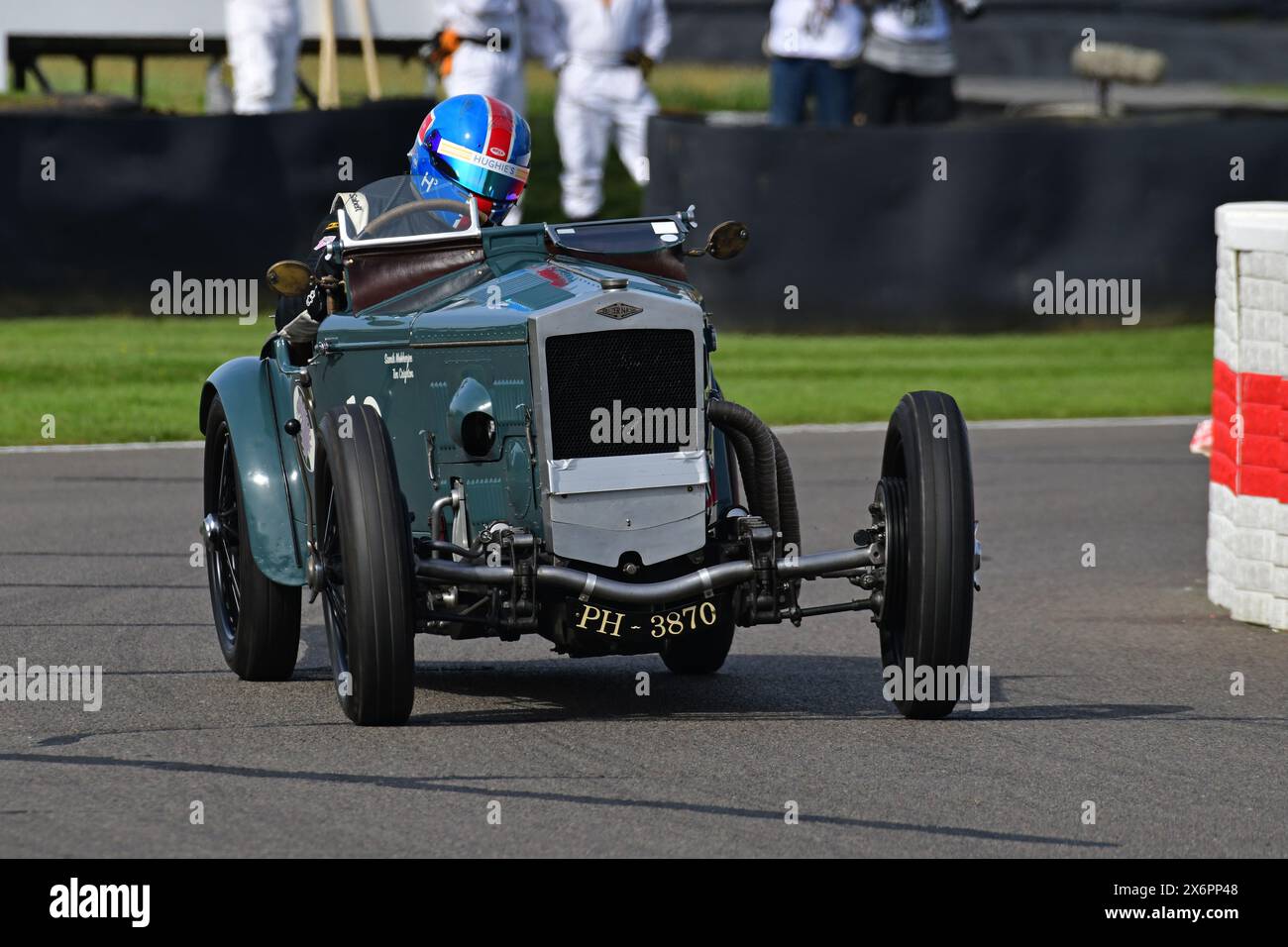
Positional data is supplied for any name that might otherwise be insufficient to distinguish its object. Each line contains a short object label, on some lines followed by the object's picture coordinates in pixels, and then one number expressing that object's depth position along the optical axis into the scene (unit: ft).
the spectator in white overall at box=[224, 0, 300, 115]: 63.26
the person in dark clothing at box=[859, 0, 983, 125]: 62.23
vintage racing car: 21.29
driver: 25.64
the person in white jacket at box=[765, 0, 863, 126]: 60.75
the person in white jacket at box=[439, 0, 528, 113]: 63.16
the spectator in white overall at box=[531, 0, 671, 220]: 64.95
